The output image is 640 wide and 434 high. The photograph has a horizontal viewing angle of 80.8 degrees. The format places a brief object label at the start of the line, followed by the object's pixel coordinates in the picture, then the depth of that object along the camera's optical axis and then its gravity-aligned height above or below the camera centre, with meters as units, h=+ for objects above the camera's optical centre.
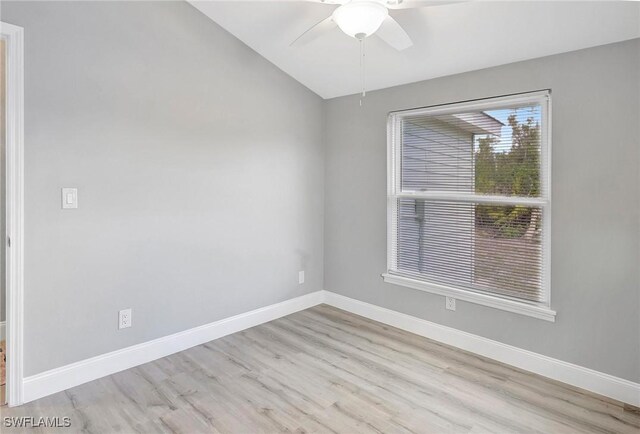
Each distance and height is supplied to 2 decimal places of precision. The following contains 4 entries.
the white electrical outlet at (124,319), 2.64 -0.75
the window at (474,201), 2.65 +0.10
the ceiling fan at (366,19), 1.83 +1.01
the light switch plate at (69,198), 2.37 +0.09
